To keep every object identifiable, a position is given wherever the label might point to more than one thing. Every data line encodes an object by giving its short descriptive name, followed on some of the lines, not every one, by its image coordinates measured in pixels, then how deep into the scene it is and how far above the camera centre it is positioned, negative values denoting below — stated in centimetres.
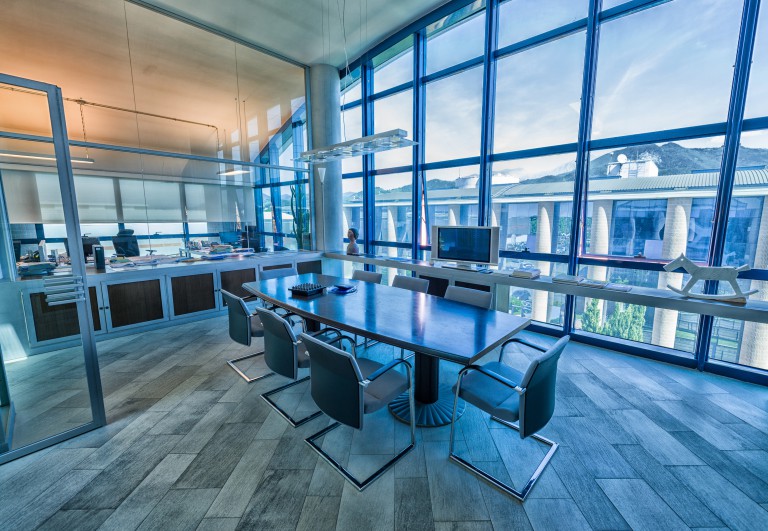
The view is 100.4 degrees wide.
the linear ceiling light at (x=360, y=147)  282 +77
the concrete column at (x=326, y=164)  583 +113
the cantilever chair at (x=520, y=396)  167 -104
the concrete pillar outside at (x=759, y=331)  285 -104
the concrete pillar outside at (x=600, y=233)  362 -14
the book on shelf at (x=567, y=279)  341 -62
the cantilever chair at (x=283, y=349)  226 -92
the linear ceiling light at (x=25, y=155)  226 +60
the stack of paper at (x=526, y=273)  370 -60
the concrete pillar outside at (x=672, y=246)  323 -26
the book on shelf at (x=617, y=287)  316 -66
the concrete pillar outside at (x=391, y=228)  568 -9
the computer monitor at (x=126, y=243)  429 -24
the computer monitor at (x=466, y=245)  397 -29
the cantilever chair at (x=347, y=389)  174 -100
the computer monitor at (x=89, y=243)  405 -22
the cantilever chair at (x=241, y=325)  278 -92
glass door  221 -44
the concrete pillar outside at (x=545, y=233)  400 -14
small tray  307 -64
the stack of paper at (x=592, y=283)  326 -64
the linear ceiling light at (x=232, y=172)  513 +85
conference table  197 -72
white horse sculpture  265 -47
